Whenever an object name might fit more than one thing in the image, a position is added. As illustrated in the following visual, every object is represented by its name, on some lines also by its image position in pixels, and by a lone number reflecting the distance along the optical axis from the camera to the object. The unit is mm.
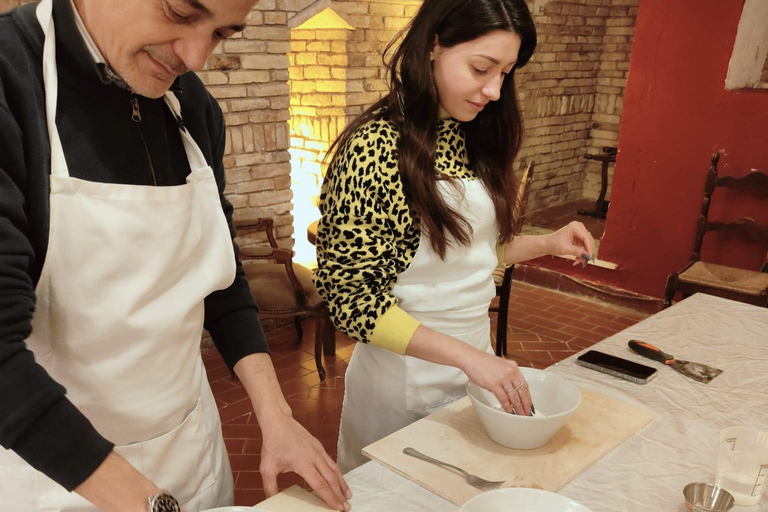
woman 1414
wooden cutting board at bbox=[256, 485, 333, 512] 1031
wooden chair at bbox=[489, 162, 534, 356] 3676
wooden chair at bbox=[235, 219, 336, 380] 3492
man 787
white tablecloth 1107
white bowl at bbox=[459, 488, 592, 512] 971
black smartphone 1557
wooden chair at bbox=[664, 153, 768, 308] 3453
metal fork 1101
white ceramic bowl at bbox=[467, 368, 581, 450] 1166
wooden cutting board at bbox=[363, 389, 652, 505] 1130
